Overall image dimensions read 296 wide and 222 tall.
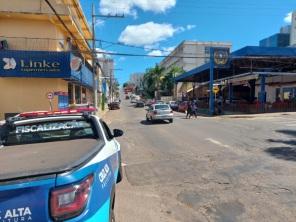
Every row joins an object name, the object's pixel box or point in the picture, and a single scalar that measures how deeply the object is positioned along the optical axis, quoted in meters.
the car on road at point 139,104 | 55.50
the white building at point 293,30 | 69.47
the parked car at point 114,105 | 48.09
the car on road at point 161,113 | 19.61
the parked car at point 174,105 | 41.97
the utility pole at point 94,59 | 24.65
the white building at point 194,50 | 79.94
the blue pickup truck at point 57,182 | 1.97
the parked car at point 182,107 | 35.71
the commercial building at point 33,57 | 18.95
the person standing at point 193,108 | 24.09
